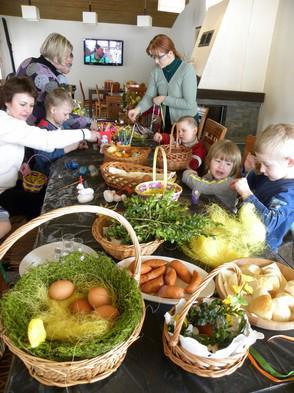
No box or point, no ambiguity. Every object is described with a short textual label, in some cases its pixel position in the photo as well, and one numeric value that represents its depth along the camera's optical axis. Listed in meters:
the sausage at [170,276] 0.93
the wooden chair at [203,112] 4.56
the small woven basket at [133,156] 1.82
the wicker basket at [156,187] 1.33
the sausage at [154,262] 0.97
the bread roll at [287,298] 0.84
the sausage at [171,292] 0.88
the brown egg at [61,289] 0.76
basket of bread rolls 0.81
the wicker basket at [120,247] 1.01
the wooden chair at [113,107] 4.68
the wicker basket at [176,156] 1.91
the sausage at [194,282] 0.88
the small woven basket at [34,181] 1.87
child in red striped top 2.20
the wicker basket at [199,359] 0.64
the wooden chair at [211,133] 2.53
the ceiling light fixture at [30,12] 6.46
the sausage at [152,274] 0.93
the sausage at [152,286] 0.91
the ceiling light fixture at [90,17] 6.82
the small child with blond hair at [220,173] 1.68
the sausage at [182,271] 0.95
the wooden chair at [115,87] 7.06
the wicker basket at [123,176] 1.54
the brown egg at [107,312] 0.71
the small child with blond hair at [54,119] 2.18
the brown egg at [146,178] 1.55
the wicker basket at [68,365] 0.58
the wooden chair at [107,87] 7.29
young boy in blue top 1.31
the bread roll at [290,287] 0.88
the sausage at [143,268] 0.94
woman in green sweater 2.54
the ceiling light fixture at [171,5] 4.28
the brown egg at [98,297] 0.75
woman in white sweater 1.91
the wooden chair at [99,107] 6.39
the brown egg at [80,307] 0.73
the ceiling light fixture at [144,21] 6.93
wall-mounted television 8.23
